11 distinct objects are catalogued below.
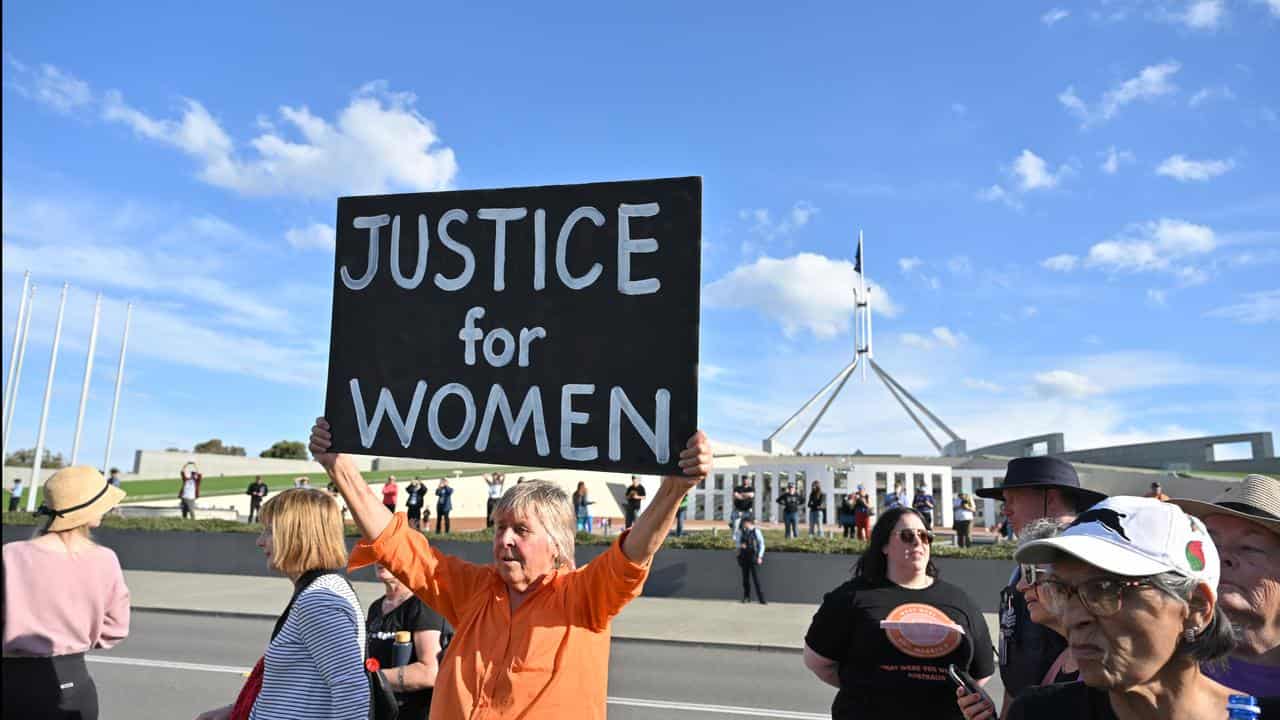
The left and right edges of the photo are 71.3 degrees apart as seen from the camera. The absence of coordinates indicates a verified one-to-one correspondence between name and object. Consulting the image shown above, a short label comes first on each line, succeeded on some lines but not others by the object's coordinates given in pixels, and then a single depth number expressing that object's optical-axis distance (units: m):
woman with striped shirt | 3.04
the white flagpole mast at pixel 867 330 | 66.62
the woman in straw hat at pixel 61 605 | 3.37
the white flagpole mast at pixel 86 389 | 36.69
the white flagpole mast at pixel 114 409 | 41.11
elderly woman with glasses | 1.78
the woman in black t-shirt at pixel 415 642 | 3.77
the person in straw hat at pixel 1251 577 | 2.45
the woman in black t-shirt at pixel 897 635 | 3.53
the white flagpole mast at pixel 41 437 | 34.75
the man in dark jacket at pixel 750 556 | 16.08
